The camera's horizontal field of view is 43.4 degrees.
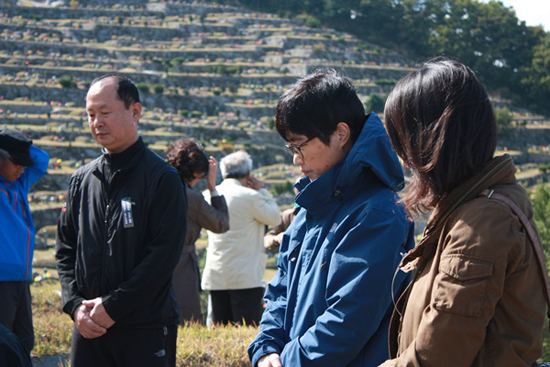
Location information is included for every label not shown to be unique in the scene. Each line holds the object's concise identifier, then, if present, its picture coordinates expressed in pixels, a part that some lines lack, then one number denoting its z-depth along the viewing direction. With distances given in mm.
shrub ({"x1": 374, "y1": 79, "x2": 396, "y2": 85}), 37500
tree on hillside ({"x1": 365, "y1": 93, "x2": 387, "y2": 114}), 32656
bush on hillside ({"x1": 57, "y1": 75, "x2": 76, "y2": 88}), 29764
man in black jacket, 2664
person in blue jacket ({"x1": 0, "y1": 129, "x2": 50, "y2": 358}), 3469
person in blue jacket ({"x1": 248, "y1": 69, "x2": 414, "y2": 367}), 1876
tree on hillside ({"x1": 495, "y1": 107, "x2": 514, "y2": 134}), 34719
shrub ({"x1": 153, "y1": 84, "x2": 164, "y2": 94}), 32750
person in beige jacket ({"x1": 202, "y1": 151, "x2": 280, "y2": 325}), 4805
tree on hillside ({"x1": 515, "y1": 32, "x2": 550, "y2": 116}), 43250
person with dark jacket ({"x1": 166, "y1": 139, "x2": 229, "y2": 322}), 4379
